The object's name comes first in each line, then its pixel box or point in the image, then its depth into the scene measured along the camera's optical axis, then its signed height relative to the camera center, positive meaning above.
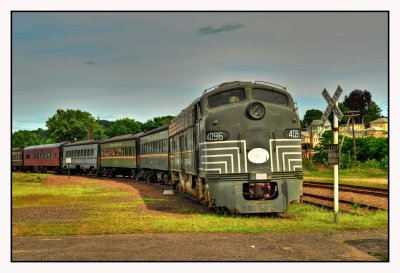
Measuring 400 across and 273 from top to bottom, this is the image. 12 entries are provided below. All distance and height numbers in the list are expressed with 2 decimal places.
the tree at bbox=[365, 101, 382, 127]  148.75 +9.68
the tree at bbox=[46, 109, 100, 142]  130.25 +5.01
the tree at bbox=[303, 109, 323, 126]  167.00 +9.46
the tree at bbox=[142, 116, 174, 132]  121.54 +5.79
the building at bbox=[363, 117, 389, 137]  152.50 +5.30
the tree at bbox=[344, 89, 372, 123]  132.50 +11.63
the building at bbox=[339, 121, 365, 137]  153.98 +5.16
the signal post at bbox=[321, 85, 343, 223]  14.71 +0.78
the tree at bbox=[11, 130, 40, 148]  137.38 +2.31
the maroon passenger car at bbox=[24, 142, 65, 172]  65.19 -1.46
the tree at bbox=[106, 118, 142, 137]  142.88 +5.95
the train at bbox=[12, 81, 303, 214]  16.14 -0.07
